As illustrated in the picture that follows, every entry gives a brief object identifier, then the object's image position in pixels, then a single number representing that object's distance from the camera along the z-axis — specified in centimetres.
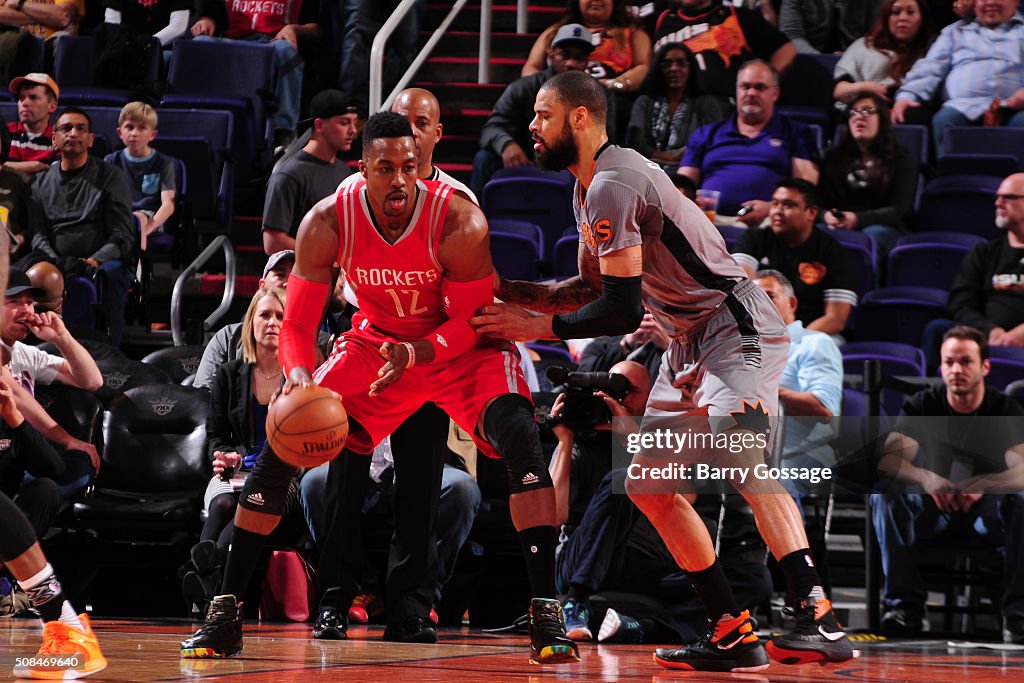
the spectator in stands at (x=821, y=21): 2002
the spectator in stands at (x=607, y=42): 1883
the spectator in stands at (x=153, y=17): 2139
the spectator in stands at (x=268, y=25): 2003
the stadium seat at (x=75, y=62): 2053
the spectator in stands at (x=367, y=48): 2081
